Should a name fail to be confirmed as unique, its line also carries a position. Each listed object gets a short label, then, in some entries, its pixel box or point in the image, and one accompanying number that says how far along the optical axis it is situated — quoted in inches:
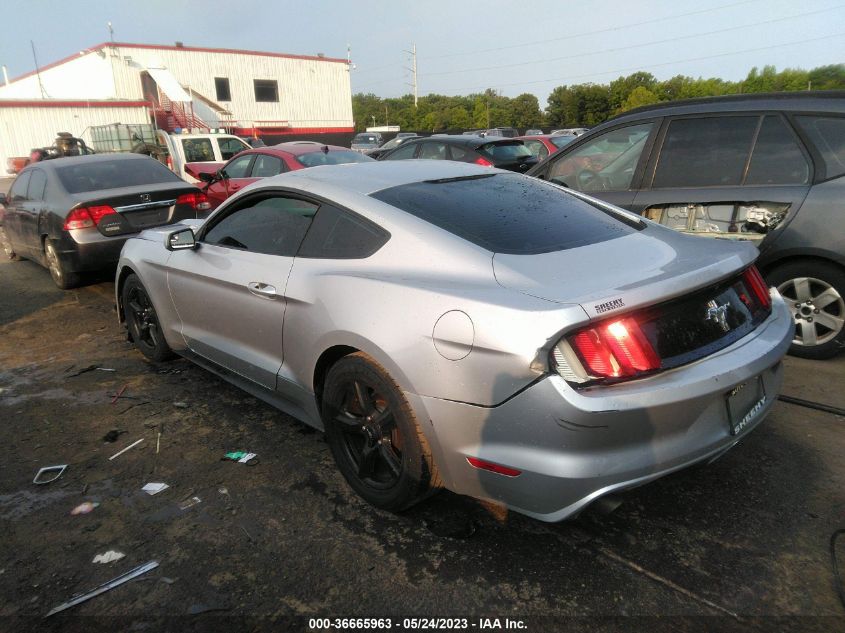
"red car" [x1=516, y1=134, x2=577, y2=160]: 546.3
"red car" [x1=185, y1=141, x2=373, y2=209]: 369.7
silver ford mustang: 85.7
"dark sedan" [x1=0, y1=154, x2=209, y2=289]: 277.3
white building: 1375.5
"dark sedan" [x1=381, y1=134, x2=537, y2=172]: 416.8
